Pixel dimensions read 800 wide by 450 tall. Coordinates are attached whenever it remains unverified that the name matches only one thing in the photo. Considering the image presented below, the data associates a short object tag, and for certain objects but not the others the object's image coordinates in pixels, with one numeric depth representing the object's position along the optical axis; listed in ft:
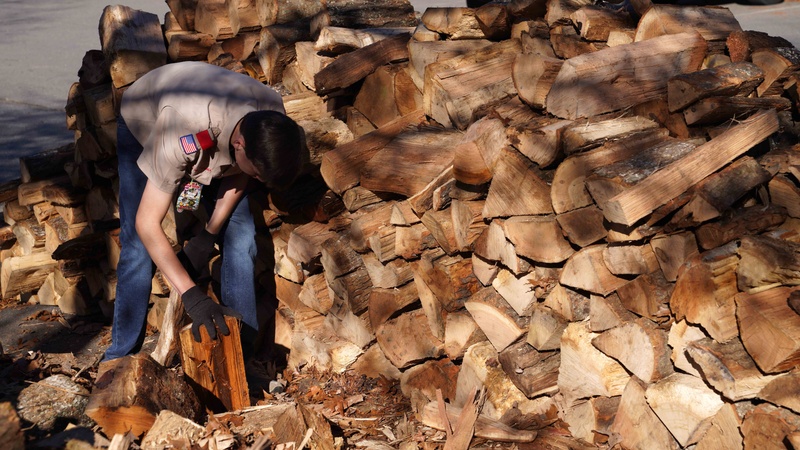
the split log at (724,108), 8.84
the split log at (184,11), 15.83
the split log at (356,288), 12.34
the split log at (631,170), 8.54
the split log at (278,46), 14.35
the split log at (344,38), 13.39
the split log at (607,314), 9.05
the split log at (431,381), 11.87
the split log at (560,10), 11.68
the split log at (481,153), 10.03
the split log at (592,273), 9.08
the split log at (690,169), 8.29
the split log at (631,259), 8.77
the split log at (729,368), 7.70
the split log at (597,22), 11.18
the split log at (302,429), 10.06
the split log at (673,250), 8.52
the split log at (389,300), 11.96
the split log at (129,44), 14.62
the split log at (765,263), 7.73
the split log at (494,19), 12.12
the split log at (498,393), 10.26
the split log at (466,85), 11.28
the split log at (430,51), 11.98
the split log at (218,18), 15.44
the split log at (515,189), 9.58
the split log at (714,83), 9.00
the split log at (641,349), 8.68
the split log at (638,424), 8.77
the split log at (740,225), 8.26
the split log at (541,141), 9.35
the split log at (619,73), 9.84
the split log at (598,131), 9.22
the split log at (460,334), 11.12
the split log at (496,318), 10.36
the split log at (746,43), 10.03
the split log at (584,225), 9.07
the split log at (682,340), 8.36
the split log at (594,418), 9.50
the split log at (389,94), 12.46
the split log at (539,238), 9.56
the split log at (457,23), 12.54
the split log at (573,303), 9.61
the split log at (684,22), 10.55
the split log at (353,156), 11.94
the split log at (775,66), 9.57
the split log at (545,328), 9.86
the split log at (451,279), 11.00
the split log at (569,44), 11.23
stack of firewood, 8.27
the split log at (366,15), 14.42
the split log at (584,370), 9.34
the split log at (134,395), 9.88
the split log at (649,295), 8.66
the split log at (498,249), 10.05
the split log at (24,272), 17.58
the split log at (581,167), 9.10
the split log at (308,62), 13.62
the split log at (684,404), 8.20
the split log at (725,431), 7.82
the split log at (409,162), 11.03
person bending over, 10.61
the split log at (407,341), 11.80
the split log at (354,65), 12.76
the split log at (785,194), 8.36
